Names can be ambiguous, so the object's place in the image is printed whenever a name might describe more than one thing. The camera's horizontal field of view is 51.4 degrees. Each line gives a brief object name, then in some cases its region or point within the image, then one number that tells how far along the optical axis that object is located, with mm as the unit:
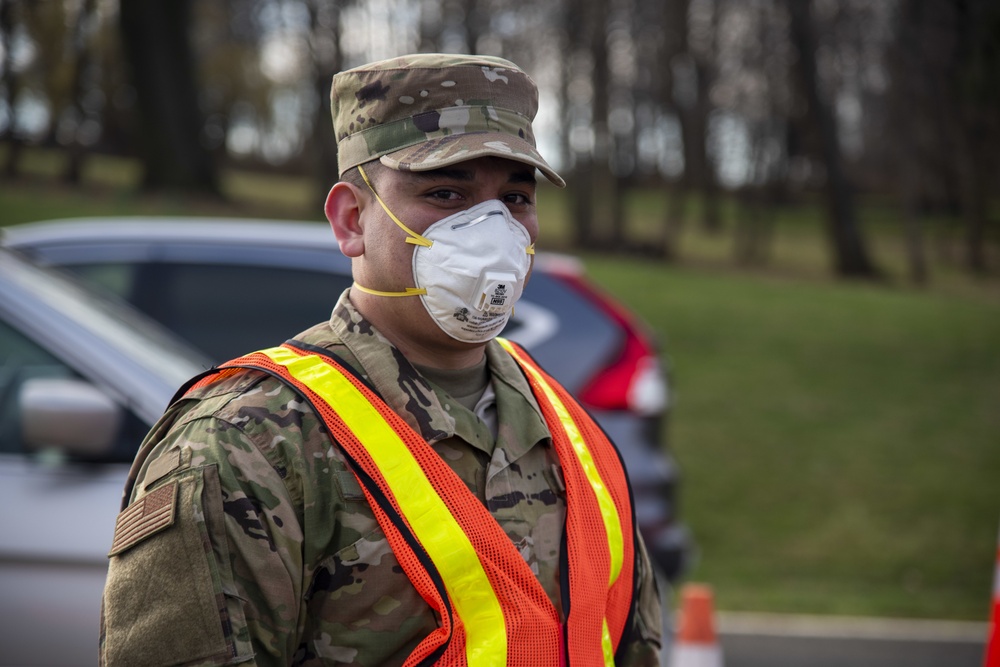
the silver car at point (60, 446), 2744
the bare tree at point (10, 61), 23594
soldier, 1571
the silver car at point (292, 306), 4777
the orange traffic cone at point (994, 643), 3457
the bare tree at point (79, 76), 23906
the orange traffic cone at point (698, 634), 4340
